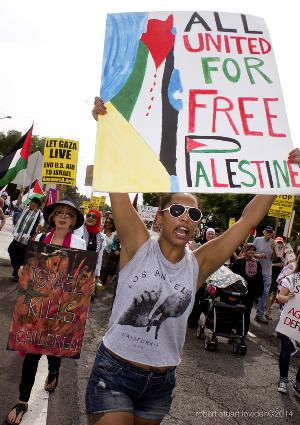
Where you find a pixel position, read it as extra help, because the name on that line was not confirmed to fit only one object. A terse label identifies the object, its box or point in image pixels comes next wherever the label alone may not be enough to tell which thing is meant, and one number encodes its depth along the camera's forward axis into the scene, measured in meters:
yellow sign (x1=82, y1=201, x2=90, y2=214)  35.53
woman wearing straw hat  4.36
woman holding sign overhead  2.29
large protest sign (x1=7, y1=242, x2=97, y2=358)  3.85
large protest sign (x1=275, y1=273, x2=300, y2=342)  5.70
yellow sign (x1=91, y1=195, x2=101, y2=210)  31.43
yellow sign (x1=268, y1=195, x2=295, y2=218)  14.14
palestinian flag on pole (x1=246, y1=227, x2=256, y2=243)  15.79
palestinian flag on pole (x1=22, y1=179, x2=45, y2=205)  14.08
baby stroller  7.14
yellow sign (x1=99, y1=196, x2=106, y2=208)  35.75
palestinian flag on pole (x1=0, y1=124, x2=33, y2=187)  8.36
